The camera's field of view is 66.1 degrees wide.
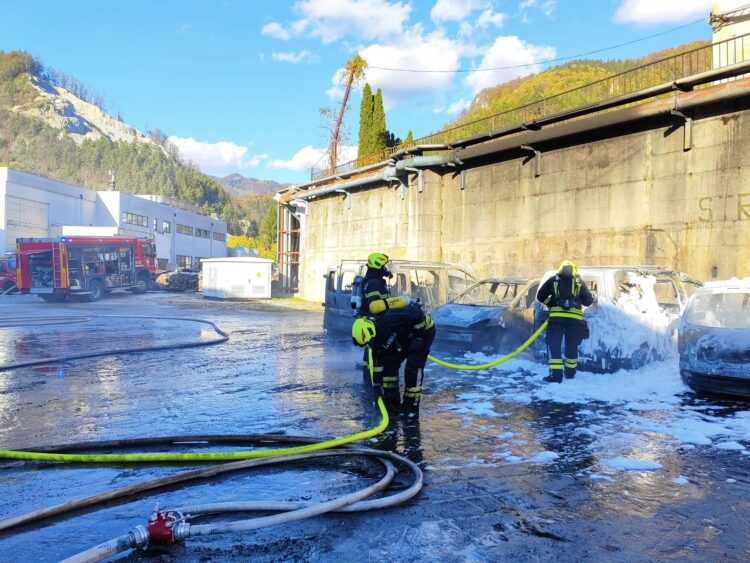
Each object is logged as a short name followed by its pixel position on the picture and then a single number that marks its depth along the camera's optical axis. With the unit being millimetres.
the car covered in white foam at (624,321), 7805
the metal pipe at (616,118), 11969
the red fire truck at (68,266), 27125
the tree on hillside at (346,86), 35312
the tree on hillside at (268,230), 84750
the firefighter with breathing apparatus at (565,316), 7543
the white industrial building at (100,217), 41719
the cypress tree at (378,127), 31312
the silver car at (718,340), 6090
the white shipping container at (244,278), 31359
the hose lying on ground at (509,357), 7713
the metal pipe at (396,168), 19159
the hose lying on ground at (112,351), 9344
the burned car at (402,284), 11523
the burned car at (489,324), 9422
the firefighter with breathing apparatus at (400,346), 5812
